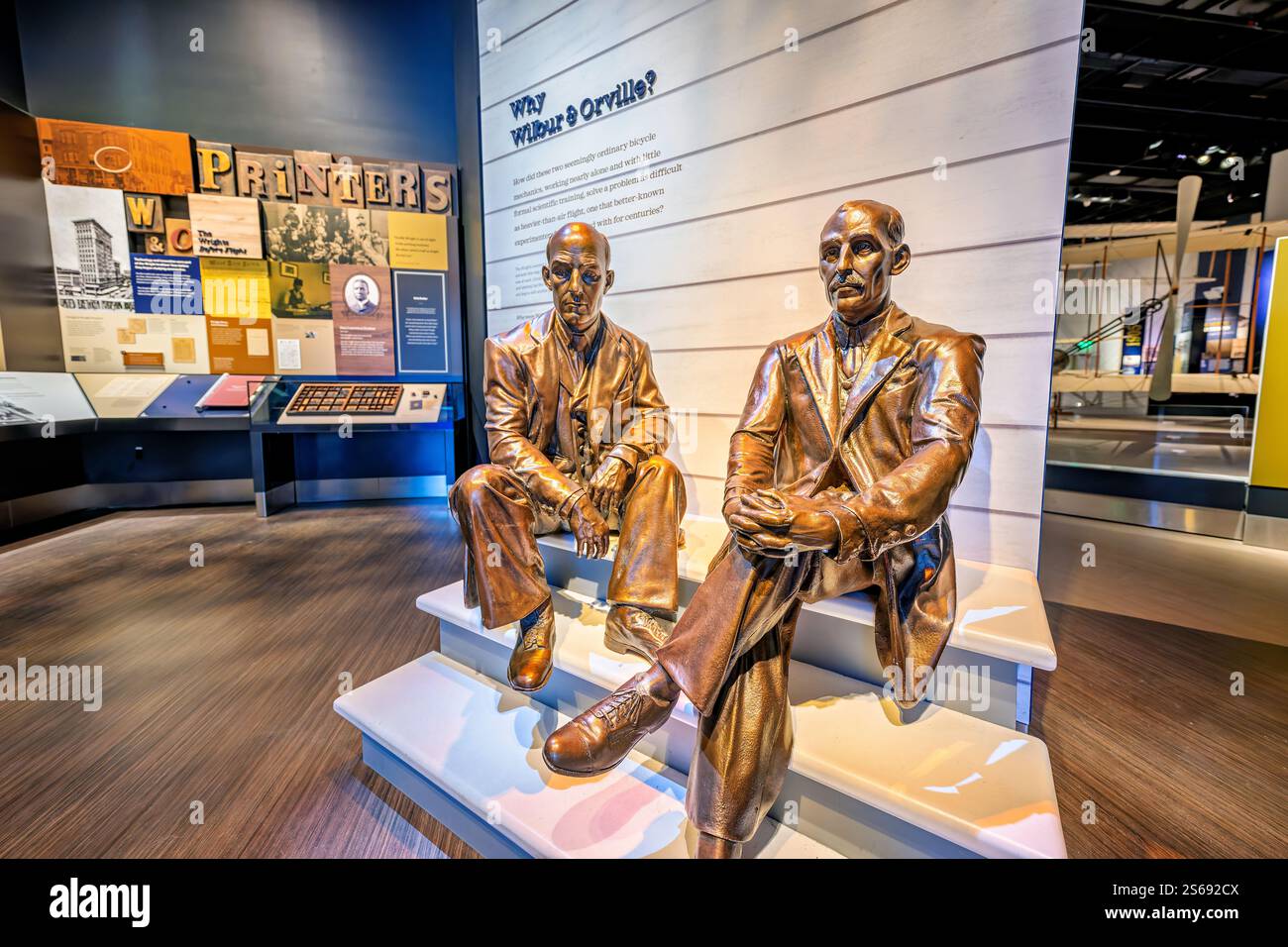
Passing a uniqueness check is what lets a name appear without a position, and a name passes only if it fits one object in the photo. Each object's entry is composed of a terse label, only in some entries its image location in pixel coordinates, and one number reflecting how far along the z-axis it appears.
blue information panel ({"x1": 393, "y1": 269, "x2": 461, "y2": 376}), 5.33
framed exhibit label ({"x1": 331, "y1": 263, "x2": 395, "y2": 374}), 5.23
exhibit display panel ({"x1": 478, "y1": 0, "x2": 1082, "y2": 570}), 1.85
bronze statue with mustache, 1.06
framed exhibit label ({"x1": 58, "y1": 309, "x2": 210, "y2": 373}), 4.88
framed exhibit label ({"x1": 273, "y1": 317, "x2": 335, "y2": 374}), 5.18
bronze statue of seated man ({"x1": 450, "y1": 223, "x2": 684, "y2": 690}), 1.61
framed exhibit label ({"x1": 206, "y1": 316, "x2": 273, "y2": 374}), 5.08
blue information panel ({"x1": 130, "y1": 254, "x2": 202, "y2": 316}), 4.91
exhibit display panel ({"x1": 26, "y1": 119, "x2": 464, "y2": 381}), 4.80
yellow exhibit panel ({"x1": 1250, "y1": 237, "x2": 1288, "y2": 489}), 3.86
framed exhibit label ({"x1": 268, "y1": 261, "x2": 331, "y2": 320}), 5.10
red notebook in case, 4.86
